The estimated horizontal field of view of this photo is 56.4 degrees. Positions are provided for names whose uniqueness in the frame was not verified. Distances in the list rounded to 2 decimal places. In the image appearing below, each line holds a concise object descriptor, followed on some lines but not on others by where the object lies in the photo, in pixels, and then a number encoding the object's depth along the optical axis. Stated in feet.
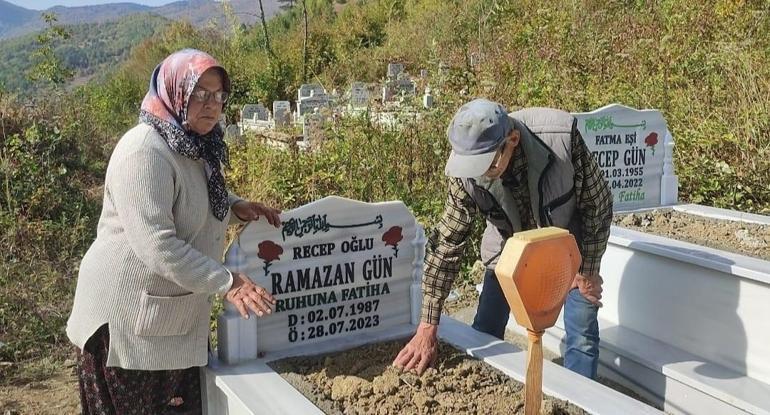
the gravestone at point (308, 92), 26.00
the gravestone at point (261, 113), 25.50
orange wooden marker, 5.20
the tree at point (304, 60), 37.65
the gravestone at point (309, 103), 24.50
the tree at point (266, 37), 38.45
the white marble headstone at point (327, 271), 8.04
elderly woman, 6.39
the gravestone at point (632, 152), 13.51
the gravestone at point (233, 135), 20.61
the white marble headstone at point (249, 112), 26.13
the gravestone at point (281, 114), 23.09
